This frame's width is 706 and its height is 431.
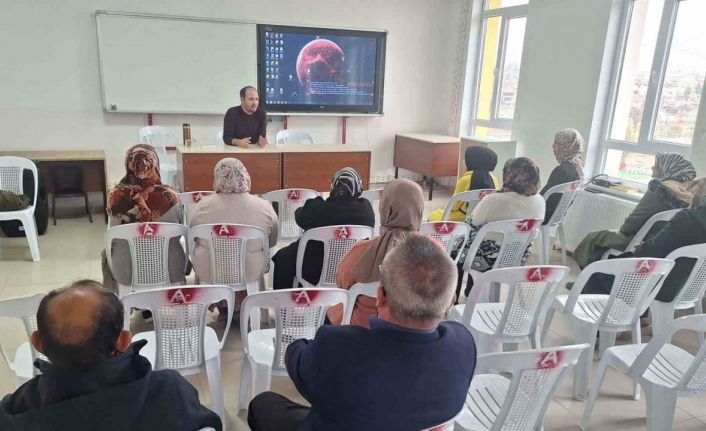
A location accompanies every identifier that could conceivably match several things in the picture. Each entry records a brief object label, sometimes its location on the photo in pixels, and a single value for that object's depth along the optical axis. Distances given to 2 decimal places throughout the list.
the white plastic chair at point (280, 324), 1.81
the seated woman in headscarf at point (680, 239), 2.55
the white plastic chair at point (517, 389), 1.42
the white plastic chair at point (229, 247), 2.54
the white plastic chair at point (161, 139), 5.60
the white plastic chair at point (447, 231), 2.71
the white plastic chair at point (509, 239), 2.81
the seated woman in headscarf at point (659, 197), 3.47
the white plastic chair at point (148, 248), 2.51
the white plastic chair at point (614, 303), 2.22
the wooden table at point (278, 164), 4.39
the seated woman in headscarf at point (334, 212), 2.74
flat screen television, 6.21
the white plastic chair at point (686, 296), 2.50
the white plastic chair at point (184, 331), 1.75
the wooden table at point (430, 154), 6.45
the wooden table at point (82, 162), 5.05
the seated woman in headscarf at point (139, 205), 2.72
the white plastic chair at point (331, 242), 2.58
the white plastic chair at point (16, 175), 4.10
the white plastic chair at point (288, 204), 3.47
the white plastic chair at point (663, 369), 1.86
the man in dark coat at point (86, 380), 1.05
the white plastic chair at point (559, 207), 3.97
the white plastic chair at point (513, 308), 2.10
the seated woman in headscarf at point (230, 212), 2.71
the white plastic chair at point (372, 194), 3.68
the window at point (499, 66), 6.30
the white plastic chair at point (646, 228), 3.46
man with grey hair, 1.15
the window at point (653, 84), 4.22
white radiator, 4.20
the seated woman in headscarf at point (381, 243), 2.09
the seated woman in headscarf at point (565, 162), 4.11
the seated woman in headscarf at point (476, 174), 3.68
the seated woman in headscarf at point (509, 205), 2.99
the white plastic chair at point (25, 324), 1.68
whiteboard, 5.56
